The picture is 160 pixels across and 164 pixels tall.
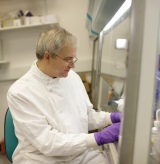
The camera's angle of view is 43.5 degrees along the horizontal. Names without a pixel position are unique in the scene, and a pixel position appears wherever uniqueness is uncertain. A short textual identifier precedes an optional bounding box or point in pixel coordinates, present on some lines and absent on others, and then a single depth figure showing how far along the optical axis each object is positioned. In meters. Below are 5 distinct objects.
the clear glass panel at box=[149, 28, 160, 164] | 0.73
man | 1.02
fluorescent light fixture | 0.96
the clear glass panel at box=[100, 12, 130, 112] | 1.19
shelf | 2.49
